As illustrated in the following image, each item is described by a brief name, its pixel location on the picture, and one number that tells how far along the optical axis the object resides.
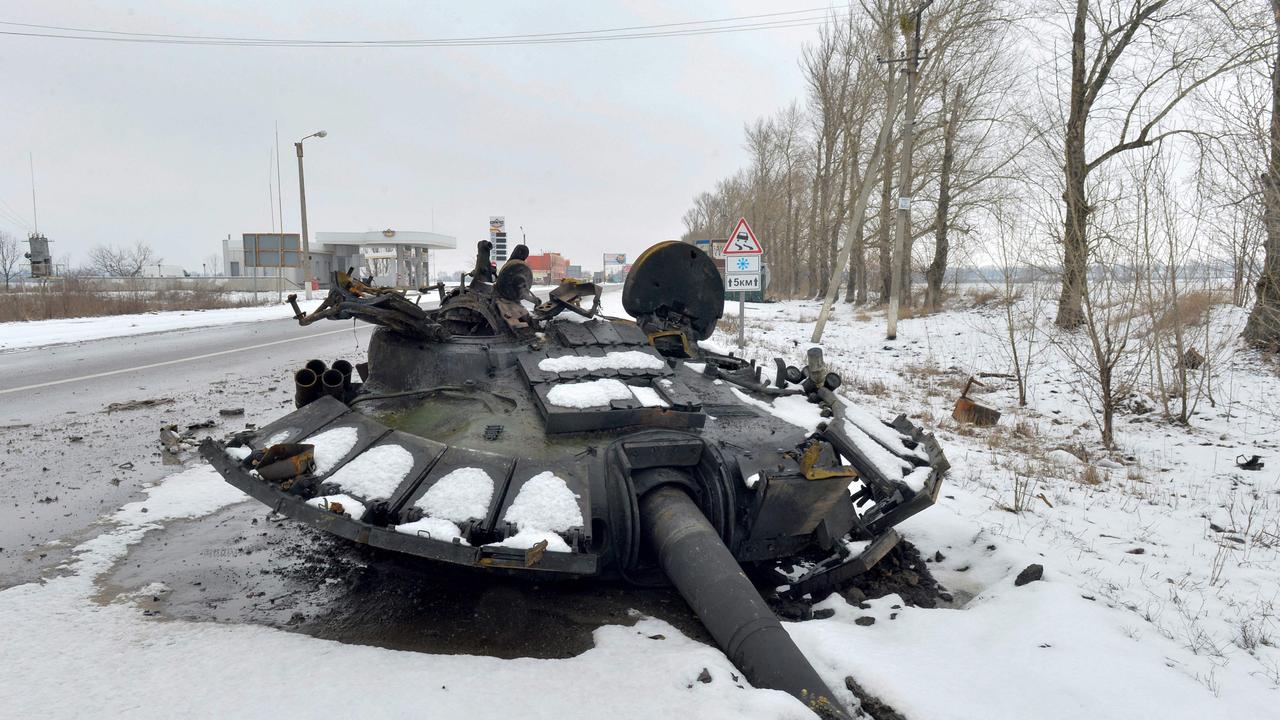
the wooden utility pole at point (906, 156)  14.76
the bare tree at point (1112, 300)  7.79
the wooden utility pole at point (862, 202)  14.86
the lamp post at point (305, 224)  29.55
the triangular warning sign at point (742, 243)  11.70
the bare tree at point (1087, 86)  8.08
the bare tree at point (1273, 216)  7.33
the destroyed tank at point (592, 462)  3.17
